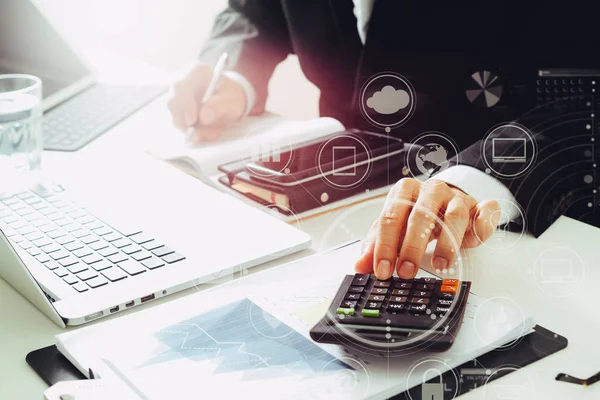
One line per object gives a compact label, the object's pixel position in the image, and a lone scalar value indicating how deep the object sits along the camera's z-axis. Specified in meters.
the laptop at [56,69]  1.80
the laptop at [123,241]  1.25
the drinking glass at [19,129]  1.53
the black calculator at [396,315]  1.14
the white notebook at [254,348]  1.11
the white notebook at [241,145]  1.46
